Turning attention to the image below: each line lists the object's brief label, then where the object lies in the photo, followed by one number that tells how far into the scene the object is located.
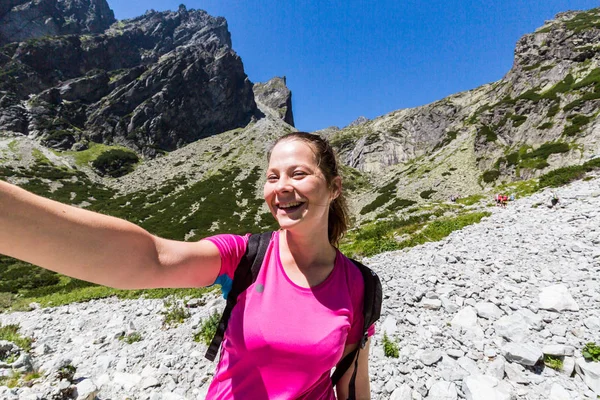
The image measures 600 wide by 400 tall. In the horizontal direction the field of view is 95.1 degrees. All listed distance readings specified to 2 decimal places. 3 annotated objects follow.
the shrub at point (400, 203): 39.28
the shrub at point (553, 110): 41.75
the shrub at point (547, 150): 34.09
